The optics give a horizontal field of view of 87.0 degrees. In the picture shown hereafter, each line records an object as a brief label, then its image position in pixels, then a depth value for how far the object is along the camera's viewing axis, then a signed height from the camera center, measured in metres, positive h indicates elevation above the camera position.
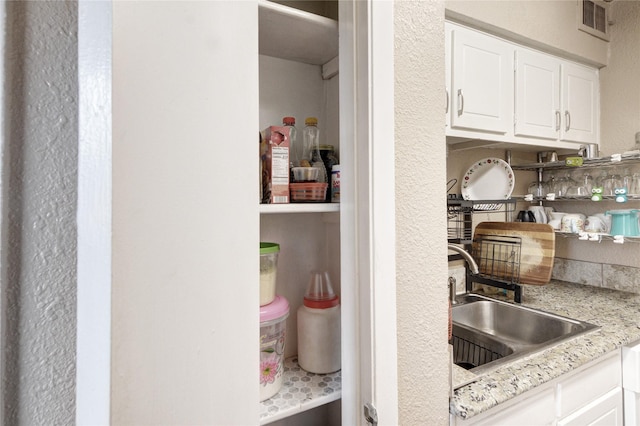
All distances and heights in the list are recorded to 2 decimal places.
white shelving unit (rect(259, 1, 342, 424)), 0.71 +0.01
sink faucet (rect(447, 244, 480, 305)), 1.19 -0.19
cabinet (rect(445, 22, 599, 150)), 1.34 +0.52
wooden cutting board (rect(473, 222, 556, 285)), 1.54 -0.16
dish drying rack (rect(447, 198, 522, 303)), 1.57 -0.19
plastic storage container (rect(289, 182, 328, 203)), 0.75 +0.05
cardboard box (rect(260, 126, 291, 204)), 0.72 +0.10
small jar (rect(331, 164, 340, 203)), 0.75 +0.07
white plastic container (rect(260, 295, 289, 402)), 0.70 -0.28
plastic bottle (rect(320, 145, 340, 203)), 0.79 +0.14
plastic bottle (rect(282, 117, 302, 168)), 0.86 +0.17
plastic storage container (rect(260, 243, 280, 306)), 0.72 -0.12
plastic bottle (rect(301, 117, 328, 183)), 0.83 +0.18
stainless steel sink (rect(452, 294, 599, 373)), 1.23 -0.47
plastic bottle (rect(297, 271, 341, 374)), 0.78 -0.28
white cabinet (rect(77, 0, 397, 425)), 0.31 +0.00
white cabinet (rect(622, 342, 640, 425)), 1.15 -0.59
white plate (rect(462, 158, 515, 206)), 1.71 +0.17
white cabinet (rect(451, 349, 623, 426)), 0.90 -0.56
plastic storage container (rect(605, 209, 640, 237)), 1.55 -0.05
